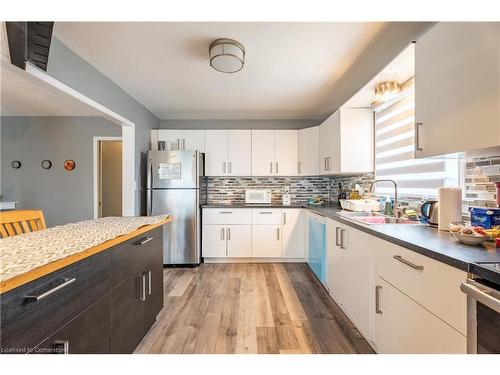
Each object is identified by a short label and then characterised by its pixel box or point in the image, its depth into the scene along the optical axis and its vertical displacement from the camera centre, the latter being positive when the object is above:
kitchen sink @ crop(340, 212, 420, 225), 1.99 -0.28
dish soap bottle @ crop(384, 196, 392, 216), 2.29 -0.21
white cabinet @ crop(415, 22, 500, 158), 1.03 +0.49
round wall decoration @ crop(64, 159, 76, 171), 4.24 +0.37
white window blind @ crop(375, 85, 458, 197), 1.90 +0.25
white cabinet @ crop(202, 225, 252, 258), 3.70 -0.84
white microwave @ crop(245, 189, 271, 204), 4.09 -0.18
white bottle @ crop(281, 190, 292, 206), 4.06 -0.21
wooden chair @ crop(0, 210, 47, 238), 1.46 -0.23
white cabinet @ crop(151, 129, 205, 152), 3.91 +0.78
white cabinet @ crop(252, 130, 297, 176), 3.94 +0.54
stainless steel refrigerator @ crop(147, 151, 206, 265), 3.54 -0.17
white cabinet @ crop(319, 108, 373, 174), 2.82 +0.54
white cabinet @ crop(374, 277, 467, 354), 0.99 -0.68
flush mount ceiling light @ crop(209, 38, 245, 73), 1.96 +1.10
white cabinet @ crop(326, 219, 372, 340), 1.72 -0.70
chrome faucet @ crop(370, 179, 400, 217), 2.16 -0.19
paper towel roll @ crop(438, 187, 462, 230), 1.44 -0.11
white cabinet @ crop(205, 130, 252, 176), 3.93 +0.55
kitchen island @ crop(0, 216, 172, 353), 0.77 -0.44
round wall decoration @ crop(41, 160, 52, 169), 4.24 +0.38
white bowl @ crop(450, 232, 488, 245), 1.10 -0.24
